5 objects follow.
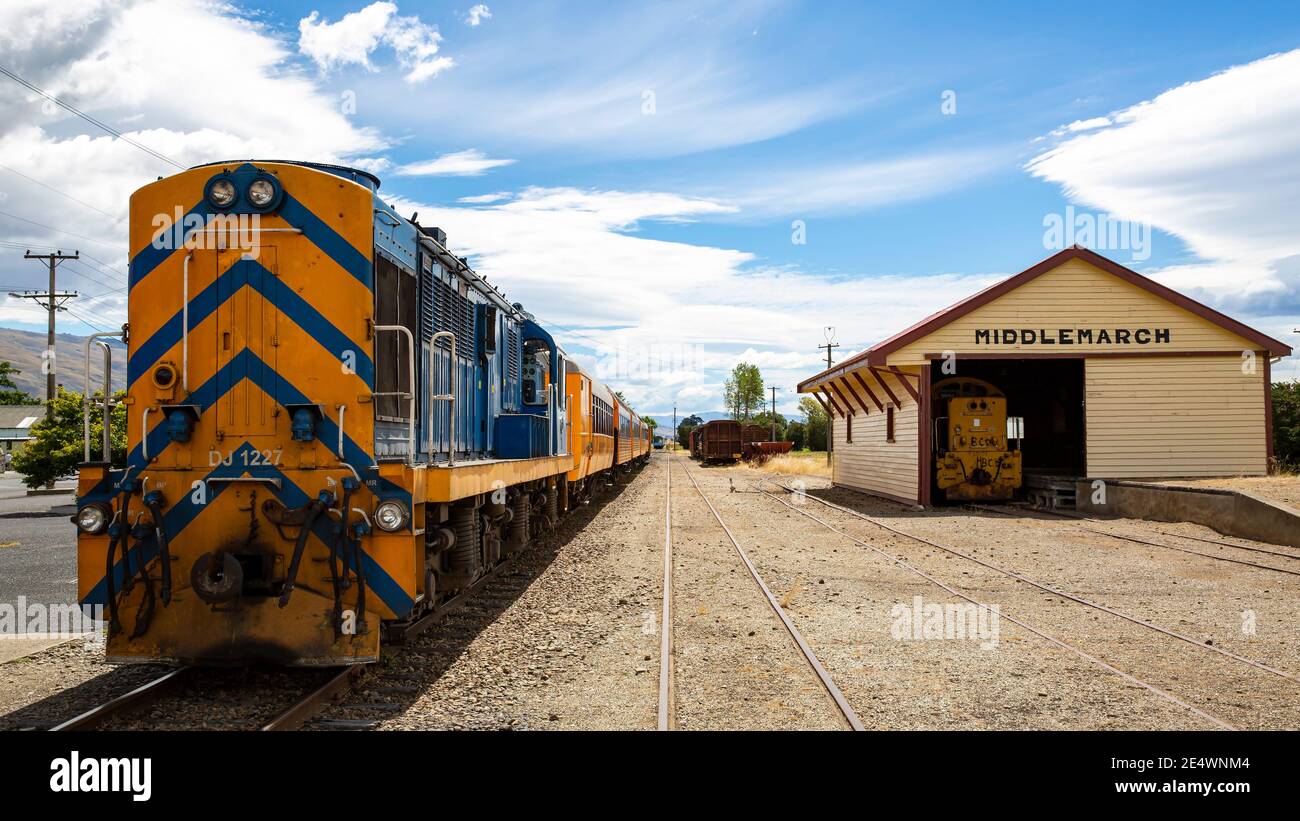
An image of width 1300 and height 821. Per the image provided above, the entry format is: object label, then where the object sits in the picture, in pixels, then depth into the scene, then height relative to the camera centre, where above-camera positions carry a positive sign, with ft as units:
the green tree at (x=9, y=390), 237.86 +13.15
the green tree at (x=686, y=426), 357.32 +1.80
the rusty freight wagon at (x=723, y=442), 170.40 -2.26
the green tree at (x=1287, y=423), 112.16 +0.24
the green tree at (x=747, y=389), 355.97 +16.31
